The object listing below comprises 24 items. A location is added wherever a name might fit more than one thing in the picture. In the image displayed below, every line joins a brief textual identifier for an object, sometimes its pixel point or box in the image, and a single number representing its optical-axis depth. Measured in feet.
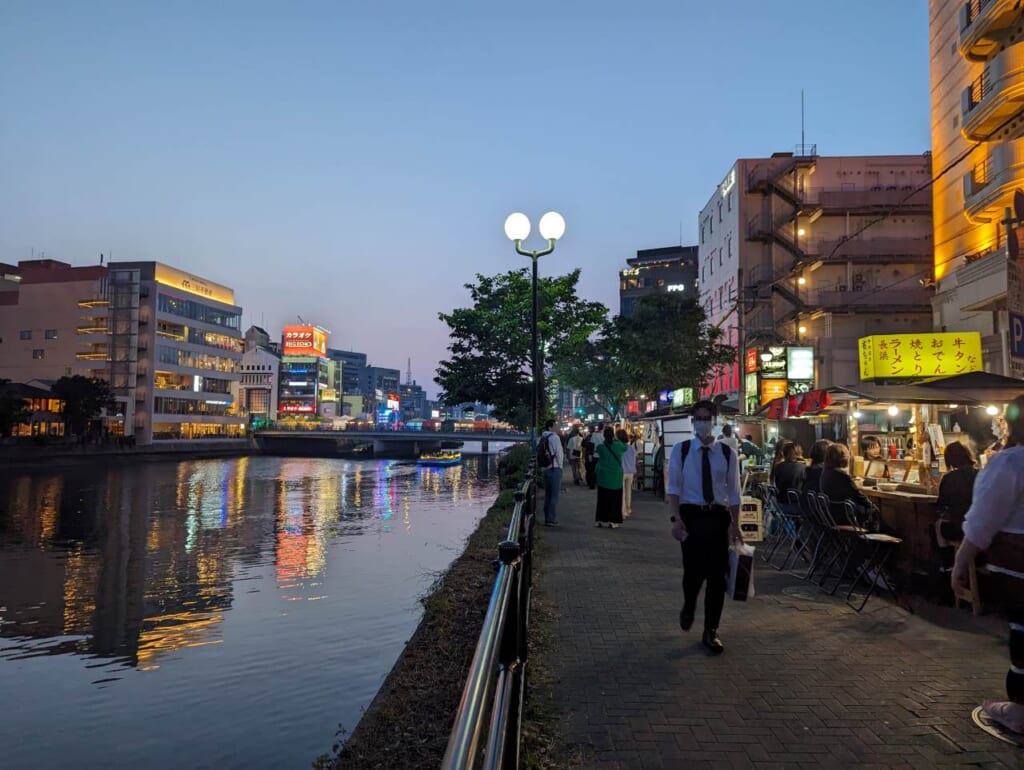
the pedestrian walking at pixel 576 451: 85.70
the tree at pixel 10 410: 153.99
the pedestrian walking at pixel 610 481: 41.27
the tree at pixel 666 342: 115.03
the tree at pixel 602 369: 123.54
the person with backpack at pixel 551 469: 44.73
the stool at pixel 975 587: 17.74
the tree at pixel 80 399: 190.49
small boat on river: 213.54
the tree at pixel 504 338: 109.50
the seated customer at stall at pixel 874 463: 35.86
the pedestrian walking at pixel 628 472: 47.65
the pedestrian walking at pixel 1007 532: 12.43
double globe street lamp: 44.16
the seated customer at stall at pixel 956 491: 21.13
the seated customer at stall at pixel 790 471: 32.99
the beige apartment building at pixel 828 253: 124.26
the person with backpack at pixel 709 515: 18.48
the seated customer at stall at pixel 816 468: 28.30
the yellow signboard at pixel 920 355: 65.87
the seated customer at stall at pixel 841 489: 25.45
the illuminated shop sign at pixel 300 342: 459.73
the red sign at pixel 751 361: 91.71
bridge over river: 258.78
